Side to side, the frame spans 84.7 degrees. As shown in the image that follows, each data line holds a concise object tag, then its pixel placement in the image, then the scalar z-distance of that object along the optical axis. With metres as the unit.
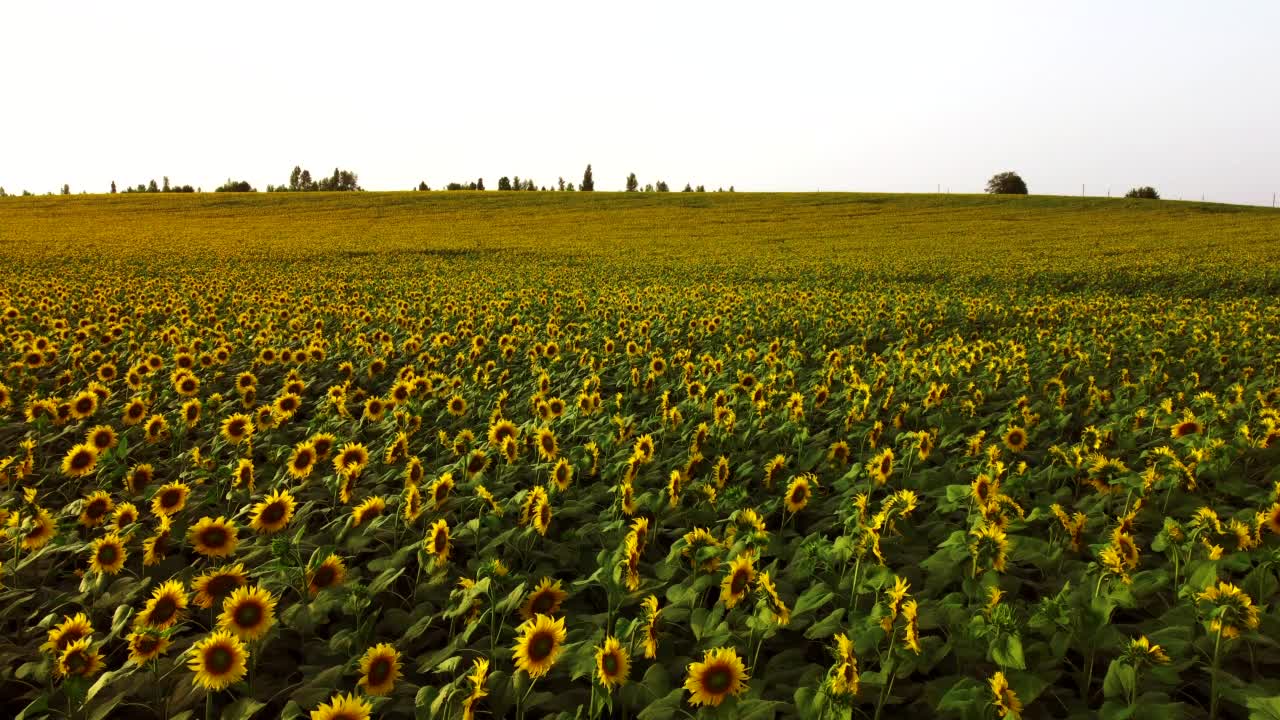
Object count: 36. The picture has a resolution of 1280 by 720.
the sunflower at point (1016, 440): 4.63
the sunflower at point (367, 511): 3.53
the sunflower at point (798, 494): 3.59
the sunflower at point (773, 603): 2.32
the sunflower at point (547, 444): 4.33
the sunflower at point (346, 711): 2.12
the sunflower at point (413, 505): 3.50
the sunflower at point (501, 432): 4.49
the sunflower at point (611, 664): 2.15
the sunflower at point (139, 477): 3.90
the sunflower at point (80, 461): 4.13
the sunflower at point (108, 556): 3.11
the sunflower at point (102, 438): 4.32
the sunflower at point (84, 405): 5.21
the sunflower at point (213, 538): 3.14
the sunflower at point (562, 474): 3.87
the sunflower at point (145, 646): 2.49
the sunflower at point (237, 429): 4.58
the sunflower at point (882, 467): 3.79
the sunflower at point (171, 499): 3.51
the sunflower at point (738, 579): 2.61
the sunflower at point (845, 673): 1.97
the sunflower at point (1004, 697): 1.95
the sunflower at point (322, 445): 4.23
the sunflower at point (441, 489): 3.64
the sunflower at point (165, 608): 2.63
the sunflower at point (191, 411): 4.89
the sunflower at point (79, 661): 2.43
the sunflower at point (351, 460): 3.84
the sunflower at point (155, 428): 4.77
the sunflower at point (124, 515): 3.45
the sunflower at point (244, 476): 3.95
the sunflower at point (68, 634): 2.56
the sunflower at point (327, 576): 3.01
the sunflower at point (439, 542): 3.09
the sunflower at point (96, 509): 3.54
